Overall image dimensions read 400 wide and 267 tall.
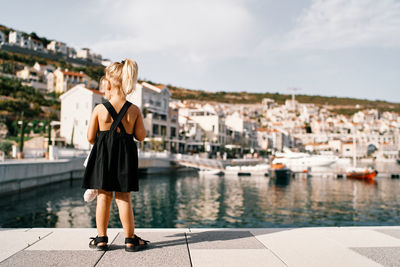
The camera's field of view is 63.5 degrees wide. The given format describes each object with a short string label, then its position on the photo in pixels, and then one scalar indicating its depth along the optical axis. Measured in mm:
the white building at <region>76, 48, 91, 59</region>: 148388
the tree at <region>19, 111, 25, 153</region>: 27708
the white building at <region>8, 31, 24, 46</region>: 124338
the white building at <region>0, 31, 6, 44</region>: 117656
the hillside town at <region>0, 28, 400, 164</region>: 45281
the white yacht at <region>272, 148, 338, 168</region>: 58625
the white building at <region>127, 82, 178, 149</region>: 47875
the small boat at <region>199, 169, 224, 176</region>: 40844
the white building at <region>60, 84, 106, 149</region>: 43500
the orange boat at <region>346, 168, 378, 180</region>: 36531
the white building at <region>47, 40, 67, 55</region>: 137750
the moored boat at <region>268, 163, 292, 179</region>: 37500
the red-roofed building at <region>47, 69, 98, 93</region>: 88994
